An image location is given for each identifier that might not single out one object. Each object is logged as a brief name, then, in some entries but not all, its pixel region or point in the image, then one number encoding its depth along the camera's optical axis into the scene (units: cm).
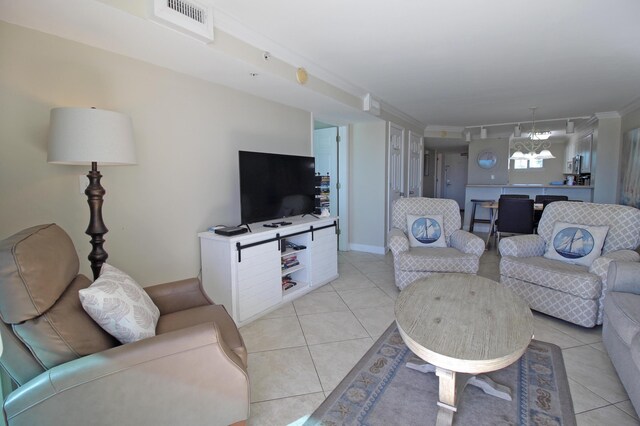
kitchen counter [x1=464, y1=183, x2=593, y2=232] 585
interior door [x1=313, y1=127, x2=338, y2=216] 506
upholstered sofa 159
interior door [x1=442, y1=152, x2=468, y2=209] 1012
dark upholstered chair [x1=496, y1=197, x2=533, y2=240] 465
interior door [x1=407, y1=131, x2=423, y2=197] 609
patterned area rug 159
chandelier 565
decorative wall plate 761
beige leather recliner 108
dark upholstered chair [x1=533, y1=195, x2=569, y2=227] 502
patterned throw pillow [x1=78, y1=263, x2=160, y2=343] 128
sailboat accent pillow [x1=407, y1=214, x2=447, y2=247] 346
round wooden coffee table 137
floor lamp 156
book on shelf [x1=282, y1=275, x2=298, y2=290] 322
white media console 254
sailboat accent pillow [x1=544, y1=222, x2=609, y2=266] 272
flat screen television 279
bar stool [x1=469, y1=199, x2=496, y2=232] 653
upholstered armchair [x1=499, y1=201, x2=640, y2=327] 243
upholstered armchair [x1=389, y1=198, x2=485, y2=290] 309
